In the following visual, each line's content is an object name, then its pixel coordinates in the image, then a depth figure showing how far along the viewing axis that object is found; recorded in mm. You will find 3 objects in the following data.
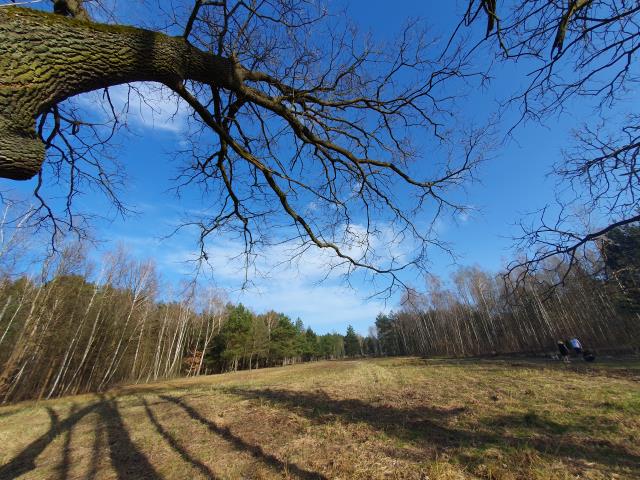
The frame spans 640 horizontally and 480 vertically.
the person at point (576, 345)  16594
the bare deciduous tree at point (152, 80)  1551
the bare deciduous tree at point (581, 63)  2561
